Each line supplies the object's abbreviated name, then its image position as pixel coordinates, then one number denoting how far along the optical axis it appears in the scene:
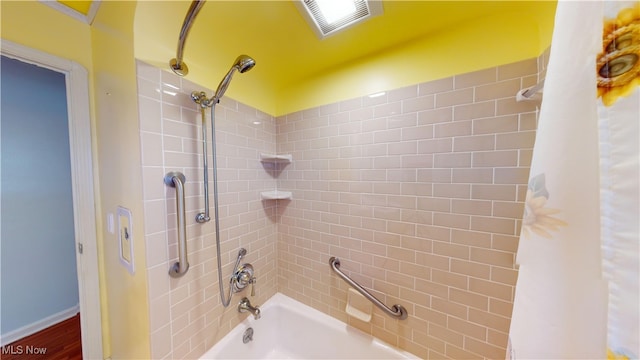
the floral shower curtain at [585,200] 0.25
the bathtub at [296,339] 1.13
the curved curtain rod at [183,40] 0.61
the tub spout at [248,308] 1.24
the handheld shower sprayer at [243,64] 0.79
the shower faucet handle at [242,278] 1.17
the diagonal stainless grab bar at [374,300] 1.07
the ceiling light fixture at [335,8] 0.88
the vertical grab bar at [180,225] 0.82
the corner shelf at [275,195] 1.35
